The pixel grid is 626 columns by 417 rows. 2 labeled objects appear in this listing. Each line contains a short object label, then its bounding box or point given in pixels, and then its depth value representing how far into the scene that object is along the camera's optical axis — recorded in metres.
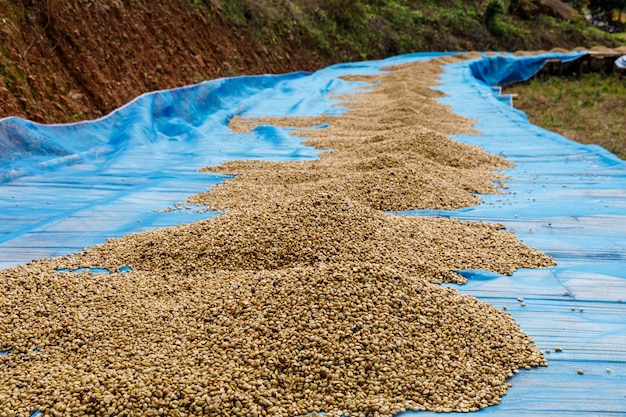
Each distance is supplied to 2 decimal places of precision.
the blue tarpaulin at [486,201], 2.35
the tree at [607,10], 28.94
